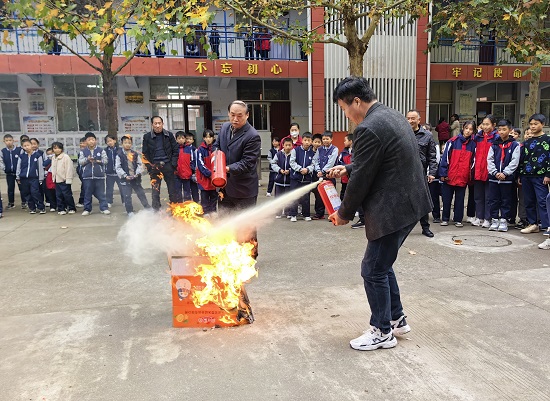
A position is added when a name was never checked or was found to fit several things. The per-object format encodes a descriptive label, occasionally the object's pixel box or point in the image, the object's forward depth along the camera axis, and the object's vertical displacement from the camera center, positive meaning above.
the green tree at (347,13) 8.48 +2.52
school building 14.23 +2.06
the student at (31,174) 9.58 -0.64
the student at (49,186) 9.64 -0.91
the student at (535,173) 6.71 -0.62
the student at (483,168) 7.35 -0.57
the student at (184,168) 9.37 -0.57
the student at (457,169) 7.47 -0.58
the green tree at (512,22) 7.16 +2.00
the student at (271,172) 10.97 -0.80
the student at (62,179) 9.33 -0.73
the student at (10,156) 9.76 -0.23
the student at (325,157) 8.35 -0.36
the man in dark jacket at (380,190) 2.99 -0.37
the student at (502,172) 7.00 -0.60
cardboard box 3.53 -1.32
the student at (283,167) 8.76 -0.56
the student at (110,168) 9.51 -0.54
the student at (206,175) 7.77 -0.64
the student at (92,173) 9.34 -0.62
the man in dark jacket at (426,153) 6.76 -0.27
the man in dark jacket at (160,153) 8.54 -0.21
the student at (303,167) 8.45 -0.55
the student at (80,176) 9.73 -0.72
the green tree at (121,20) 5.07 +1.54
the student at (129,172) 8.98 -0.60
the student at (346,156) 8.80 -0.37
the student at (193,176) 9.34 -0.74
